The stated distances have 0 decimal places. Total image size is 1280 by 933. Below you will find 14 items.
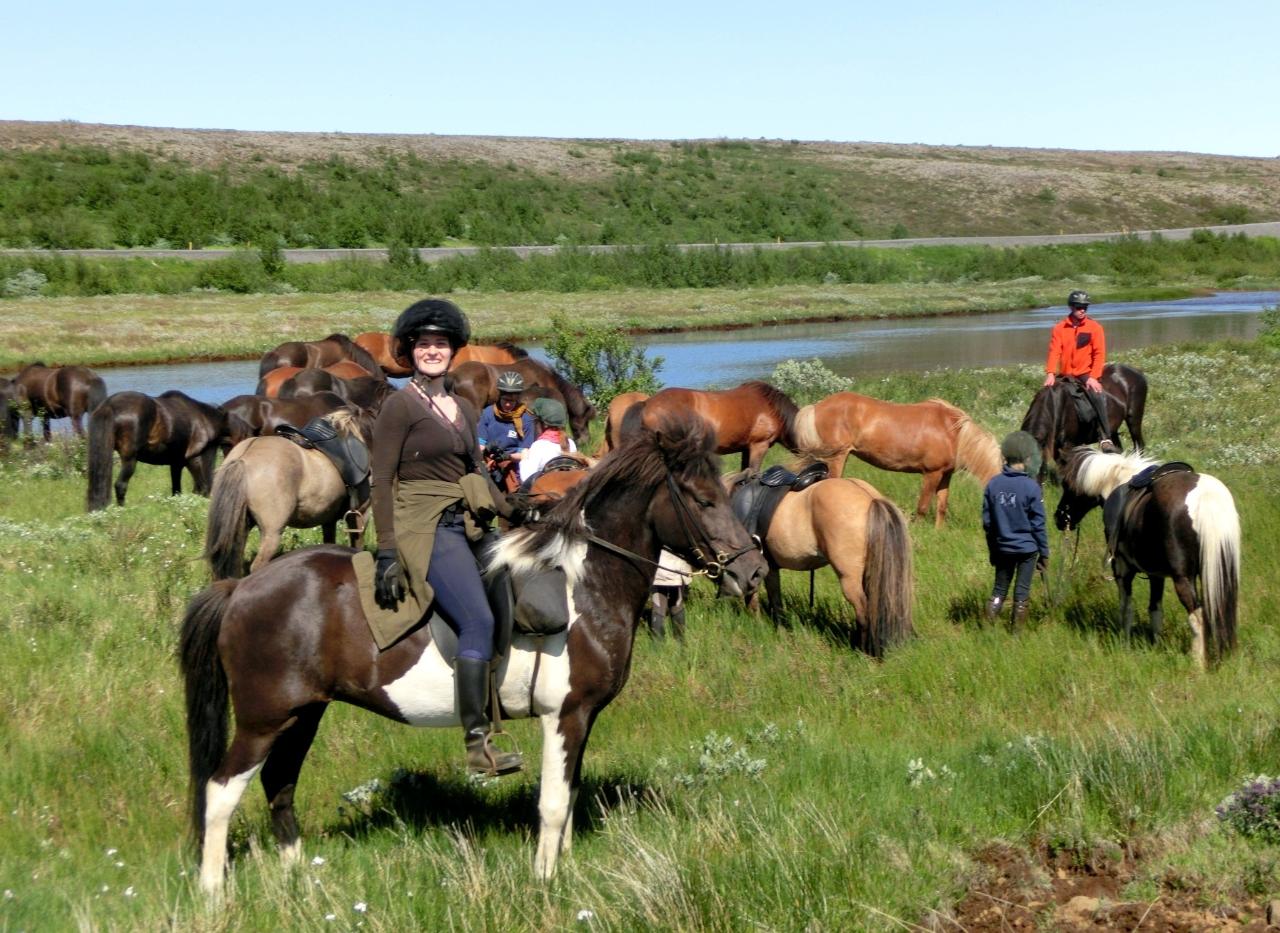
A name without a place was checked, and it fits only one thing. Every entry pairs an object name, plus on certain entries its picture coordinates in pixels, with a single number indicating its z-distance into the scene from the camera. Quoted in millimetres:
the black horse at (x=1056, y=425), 15359
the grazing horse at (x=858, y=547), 9453
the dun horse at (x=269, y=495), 10961
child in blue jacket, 10016
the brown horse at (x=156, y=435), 15141
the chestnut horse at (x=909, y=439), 14477
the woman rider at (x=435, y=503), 5512
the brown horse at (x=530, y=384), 19500
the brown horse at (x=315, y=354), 23047
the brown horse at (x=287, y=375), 20375
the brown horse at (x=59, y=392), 22562
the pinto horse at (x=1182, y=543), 8688
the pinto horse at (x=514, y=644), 5684
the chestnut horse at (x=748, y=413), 16797
